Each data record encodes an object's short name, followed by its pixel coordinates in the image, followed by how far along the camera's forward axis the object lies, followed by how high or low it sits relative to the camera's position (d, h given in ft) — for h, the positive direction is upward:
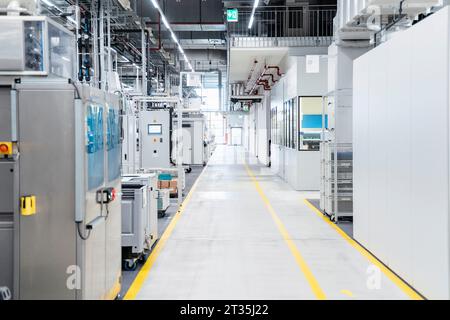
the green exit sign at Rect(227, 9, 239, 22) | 46.98 +12.78
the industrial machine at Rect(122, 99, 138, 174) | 37.55 +0.60
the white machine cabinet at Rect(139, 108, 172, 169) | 43.27 +0.93
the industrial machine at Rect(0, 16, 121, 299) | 12.20 -0.79
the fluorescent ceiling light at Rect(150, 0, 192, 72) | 41.57 +13.00
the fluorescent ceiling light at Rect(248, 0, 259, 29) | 40.59 +12.11
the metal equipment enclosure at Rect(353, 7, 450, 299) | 14.75 -0.22
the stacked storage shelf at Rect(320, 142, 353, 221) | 30.48 -2.05
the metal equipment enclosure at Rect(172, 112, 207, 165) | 75.67 +1.18
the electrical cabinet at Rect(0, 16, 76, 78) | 12.98 +2.82
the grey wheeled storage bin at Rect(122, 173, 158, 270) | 20.38 -3.11
